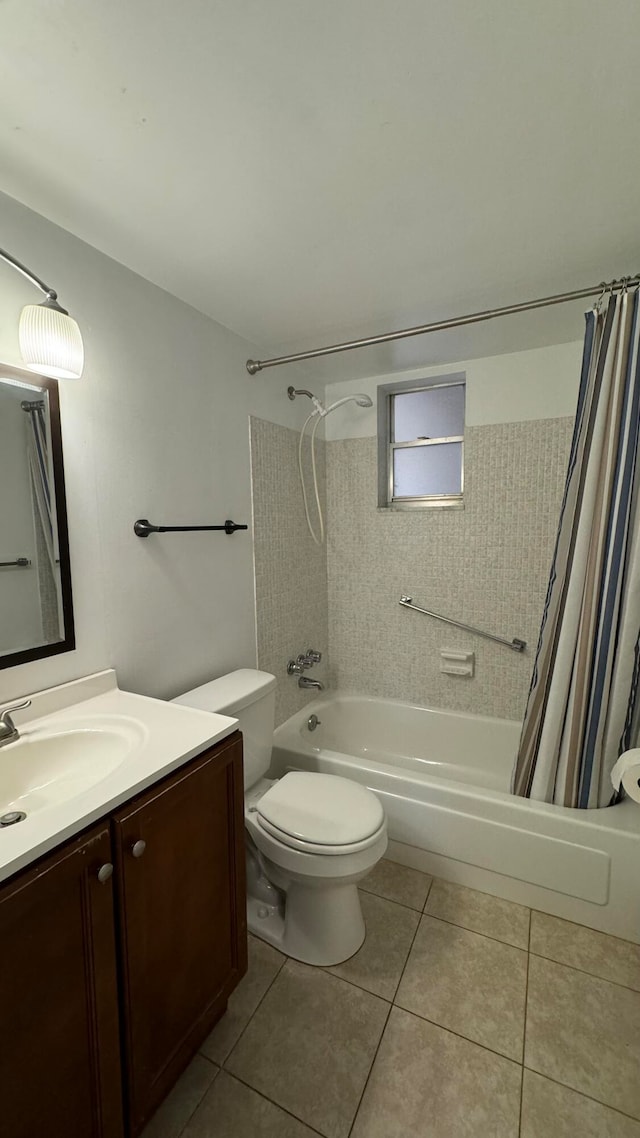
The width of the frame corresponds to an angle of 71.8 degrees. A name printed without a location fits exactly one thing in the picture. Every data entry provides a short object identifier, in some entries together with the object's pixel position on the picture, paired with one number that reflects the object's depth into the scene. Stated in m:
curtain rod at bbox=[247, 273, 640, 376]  1.41
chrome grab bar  2.21
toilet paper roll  1.41
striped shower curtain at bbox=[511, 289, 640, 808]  1.50
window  2.41
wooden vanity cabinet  0.69
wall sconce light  1.01
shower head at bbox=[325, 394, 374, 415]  2.26
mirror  1.11
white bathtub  1.49
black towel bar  1.43
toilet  1.31
